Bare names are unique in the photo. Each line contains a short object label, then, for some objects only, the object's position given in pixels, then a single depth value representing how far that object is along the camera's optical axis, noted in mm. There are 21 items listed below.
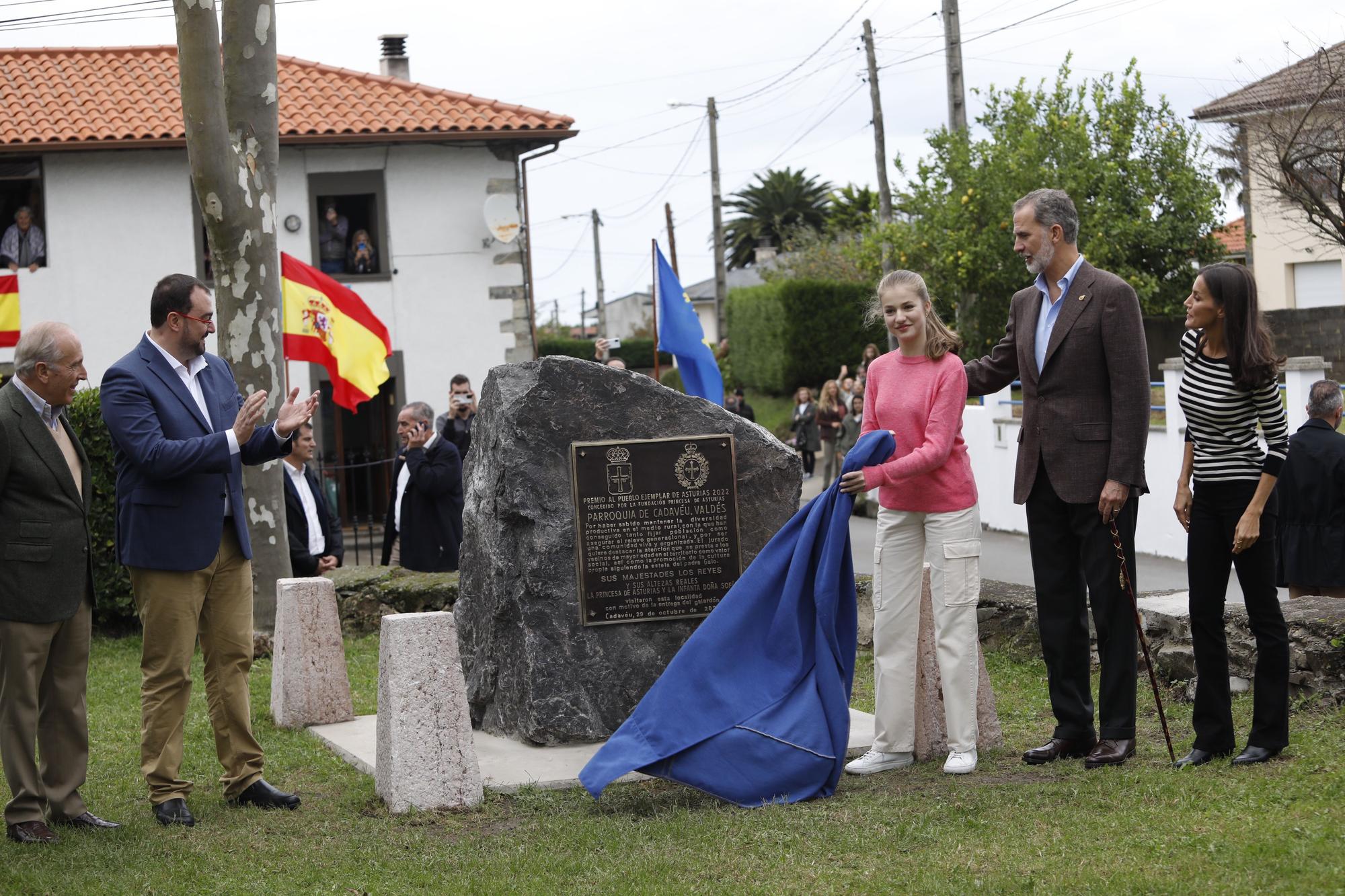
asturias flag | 10117
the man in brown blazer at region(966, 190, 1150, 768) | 5602
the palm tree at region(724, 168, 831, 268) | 65812
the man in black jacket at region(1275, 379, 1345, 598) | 8688
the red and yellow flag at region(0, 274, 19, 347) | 16078
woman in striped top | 5301
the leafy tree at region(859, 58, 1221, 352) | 23594
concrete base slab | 6074
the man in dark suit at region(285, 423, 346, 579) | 9797
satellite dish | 22531
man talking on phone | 10109
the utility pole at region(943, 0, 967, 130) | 23469
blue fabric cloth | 5457
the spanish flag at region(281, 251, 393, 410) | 13156
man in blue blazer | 5422
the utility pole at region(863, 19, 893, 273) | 28594
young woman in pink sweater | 5770
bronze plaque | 6680
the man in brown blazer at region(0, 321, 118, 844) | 5316
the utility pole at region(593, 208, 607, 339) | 61219
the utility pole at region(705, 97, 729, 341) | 37938
